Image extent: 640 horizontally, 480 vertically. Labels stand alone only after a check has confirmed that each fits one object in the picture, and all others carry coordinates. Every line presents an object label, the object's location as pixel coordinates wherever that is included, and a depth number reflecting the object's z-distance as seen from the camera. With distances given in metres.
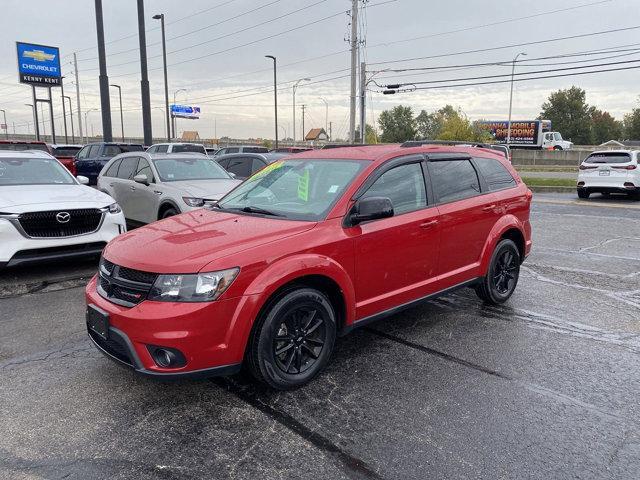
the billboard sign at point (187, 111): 86.39
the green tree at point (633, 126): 84.50
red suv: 3.05
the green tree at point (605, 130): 95.12
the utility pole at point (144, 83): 21.34
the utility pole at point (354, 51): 26.81
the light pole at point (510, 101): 40.53
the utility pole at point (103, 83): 20.88
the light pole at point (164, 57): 26.86
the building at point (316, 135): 107.86
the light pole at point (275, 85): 38.72
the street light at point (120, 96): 55.02
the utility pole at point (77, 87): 49.19
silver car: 8.20
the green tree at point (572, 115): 90.38
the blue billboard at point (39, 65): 38.91
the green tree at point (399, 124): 113.81
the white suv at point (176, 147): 19.48
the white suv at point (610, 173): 15.56
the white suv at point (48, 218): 5.84
